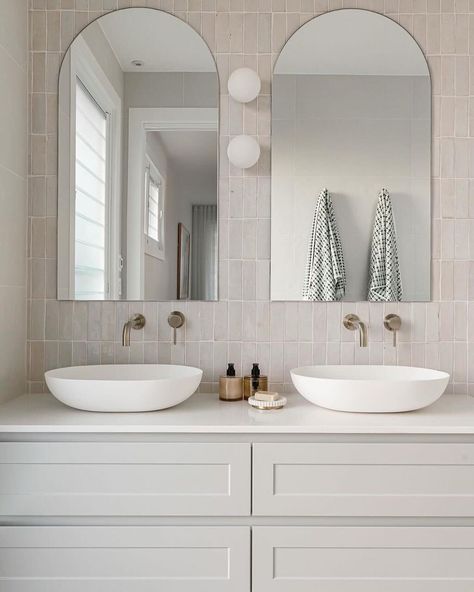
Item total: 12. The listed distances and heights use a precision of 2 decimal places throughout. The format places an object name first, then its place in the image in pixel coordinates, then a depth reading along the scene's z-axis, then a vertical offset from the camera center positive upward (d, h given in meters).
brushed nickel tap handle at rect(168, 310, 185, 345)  2.10 -0.08
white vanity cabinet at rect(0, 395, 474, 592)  1.60 -0.60
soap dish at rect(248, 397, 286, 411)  1.80 -0.34
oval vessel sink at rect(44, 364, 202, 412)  1.66 -0.28
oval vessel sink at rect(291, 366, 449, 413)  1.64 -0.27
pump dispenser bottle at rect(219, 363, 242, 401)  1.96 -0.31
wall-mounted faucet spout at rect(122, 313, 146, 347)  2.03 -0.10
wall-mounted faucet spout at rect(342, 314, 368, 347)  2.08 -0.08
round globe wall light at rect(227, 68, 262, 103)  2.04 +0.80
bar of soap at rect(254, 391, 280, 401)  1.82 -0.32
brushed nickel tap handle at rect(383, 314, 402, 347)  2.09 -0.08
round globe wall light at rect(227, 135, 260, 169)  2.04 +0.55
